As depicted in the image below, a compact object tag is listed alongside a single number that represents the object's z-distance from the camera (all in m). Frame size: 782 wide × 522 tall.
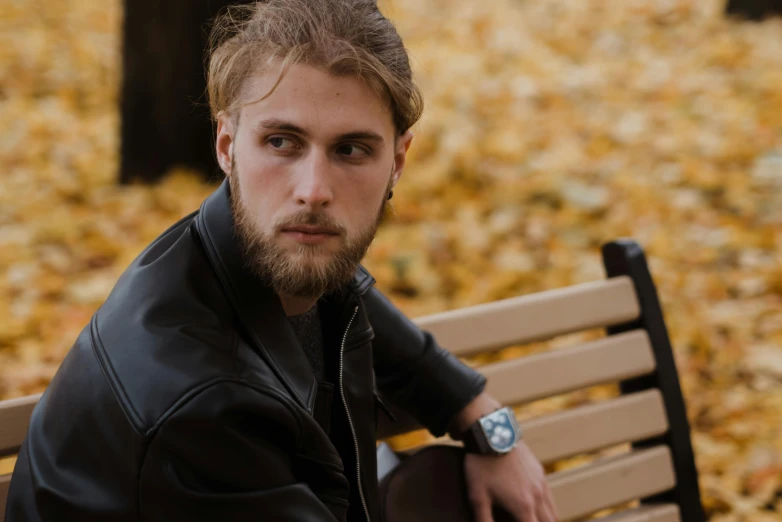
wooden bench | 5.01
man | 2.86
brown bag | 4.13
